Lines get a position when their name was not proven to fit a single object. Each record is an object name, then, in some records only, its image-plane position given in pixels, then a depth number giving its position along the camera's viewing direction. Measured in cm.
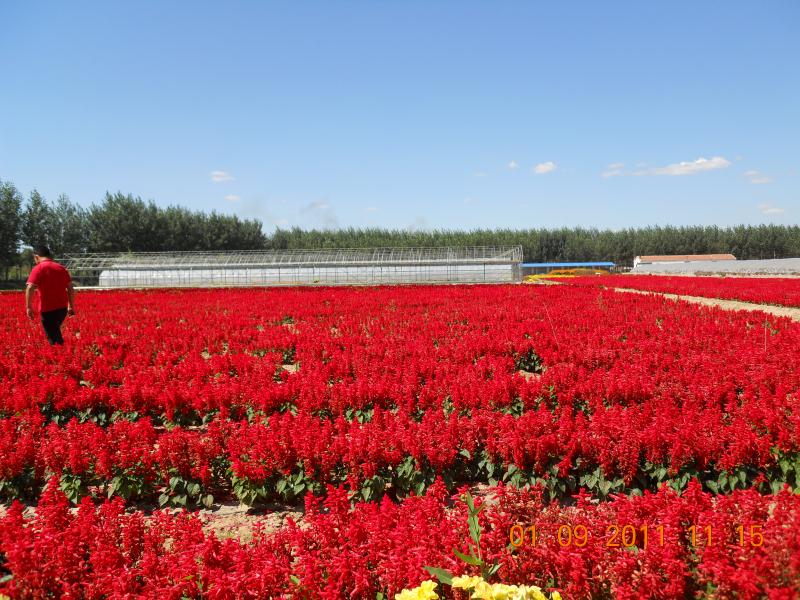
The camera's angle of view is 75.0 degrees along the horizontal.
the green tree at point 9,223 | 4962
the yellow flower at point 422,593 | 223
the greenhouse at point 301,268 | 3947
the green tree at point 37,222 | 5362
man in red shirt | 916
